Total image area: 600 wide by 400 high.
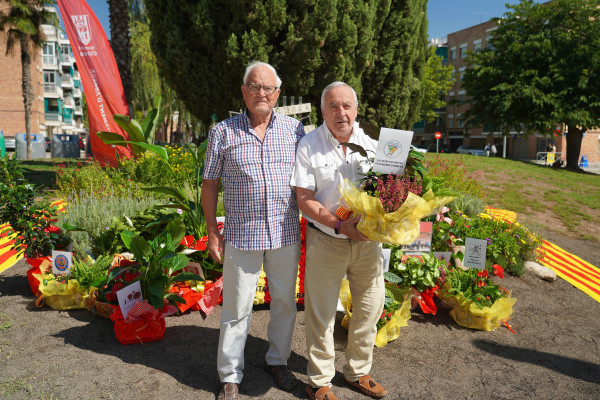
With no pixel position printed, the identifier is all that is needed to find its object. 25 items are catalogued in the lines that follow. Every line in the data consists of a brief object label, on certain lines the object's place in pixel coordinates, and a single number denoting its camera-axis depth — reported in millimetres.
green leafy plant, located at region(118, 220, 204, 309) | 3195
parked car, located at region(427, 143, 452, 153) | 43106
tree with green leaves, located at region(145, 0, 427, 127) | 8719
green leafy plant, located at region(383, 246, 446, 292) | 3648
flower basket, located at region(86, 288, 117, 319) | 3277
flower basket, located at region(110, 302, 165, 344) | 2996
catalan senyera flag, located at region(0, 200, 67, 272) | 4555
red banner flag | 8820
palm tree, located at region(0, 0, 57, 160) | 20156
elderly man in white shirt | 2311
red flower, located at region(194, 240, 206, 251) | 3697
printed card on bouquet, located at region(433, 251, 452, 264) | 4066
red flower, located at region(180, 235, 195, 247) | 3734
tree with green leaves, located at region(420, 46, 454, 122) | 32438
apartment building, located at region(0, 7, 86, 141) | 38969
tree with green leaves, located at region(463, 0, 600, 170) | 17688
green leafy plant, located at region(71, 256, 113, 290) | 3379
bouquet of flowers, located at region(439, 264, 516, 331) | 3549
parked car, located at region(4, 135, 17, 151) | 29109
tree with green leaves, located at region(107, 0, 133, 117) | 10531
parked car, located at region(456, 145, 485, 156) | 38172
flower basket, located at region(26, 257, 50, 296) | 3545
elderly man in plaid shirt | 2391
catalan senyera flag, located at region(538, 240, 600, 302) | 5051
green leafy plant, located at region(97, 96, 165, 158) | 7590
